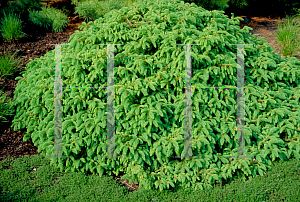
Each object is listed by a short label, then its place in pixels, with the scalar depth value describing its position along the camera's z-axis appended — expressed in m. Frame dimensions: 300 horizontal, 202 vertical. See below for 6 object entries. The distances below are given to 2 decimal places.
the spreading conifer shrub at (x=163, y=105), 3.62
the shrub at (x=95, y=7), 8.05
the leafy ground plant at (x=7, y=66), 5.35
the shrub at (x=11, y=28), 6.51
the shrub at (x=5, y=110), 4.47
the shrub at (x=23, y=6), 7.67
